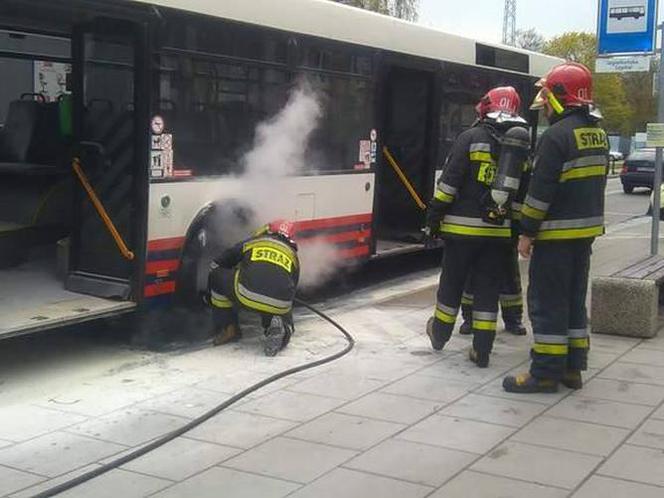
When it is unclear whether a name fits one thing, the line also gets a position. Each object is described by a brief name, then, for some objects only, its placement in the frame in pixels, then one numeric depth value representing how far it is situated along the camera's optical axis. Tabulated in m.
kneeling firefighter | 6.84
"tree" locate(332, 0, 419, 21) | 33.44
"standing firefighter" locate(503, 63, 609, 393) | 5.62
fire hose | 4.28
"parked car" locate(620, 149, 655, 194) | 29.41
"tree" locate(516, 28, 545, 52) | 70.25
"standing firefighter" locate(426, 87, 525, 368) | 6.38
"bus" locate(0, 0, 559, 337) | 6.57
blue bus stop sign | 9.09
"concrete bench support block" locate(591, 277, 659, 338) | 7.42
